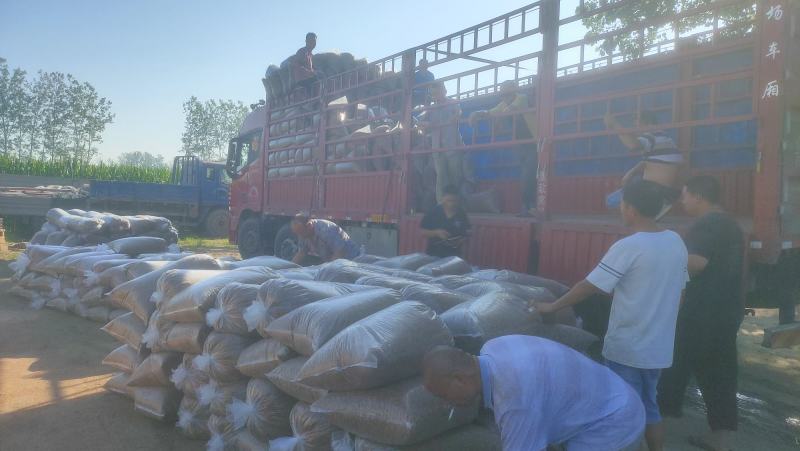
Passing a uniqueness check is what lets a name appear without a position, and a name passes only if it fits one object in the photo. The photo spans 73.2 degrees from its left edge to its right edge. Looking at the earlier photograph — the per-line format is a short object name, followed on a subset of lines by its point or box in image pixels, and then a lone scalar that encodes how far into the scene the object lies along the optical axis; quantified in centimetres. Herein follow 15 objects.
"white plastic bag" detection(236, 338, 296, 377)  262
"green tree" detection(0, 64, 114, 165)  4053
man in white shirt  234
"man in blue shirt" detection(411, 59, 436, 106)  552
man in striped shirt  356
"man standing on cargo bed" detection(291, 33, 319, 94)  772
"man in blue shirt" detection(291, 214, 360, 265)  535
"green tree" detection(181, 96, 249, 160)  5256
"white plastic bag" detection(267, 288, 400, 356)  242
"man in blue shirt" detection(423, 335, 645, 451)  164
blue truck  1531
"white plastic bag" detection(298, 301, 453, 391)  210
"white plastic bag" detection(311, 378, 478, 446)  198
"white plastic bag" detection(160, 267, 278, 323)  309
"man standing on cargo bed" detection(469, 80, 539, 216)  452
